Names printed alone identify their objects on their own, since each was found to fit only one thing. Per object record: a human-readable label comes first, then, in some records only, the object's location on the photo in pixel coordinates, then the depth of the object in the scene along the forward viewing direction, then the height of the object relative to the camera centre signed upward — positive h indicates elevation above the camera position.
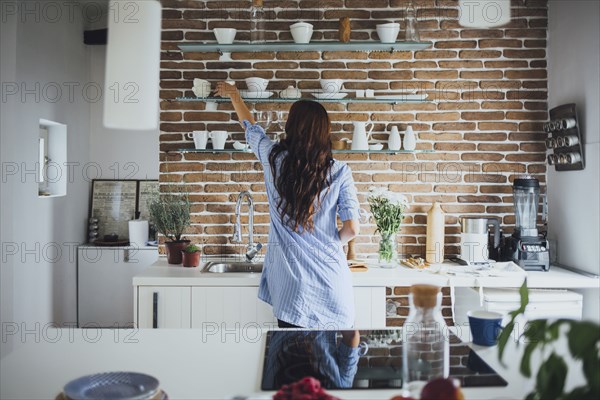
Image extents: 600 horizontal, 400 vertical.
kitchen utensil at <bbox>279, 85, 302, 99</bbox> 3.53 +0.73
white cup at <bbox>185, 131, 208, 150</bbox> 3.51 +0.44
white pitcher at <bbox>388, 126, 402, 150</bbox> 3.54 +0.43
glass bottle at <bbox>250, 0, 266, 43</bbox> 3.51 +1.16
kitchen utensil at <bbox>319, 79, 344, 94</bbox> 3.52 +0.78
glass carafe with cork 1.22 -0.29
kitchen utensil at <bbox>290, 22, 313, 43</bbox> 3.46 +1.10
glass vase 3.39 -0.25
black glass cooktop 1.36 -0.42
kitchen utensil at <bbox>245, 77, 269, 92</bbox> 3.46 +0.77
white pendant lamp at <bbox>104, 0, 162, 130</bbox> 1.27 +0.34
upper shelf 3.47 +1.02
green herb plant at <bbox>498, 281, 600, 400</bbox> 0.70 -0.21
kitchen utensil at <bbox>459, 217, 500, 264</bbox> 3.37 -0.20
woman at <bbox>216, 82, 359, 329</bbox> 2.28 -0.06
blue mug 1.65 -0.36
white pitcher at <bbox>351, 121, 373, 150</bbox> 3.52 +0.44
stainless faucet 3.50 -0.13
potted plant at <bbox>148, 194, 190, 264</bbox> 3.46 -0.07
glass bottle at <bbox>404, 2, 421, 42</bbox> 3.50 +1.13
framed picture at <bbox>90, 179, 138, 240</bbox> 5.48 +0.01
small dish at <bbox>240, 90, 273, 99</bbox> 3.49 +0.71
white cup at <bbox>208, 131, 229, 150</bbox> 3.49 +0.44
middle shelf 3.52 +0.69
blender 3.30 -0.17
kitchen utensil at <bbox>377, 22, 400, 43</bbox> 3.45 +1.09
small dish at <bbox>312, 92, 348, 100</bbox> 3.53 +0.71
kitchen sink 3.50 -0.37
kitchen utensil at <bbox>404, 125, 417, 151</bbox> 3.55 +0.43
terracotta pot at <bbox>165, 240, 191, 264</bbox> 3.46 -0.27
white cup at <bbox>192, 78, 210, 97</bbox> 3.51 +0.76
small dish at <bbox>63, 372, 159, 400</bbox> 1.11 -0.37
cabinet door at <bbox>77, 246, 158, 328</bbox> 5.06 -0.66
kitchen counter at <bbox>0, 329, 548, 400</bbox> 1.31 -0.42
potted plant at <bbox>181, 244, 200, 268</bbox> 3.35 -0.29
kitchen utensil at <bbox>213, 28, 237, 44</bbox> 3.47 +1.09
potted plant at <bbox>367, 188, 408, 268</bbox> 3.38 -0.07
